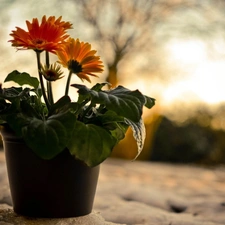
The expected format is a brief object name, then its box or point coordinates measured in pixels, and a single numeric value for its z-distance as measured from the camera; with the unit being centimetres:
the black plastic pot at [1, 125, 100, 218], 105
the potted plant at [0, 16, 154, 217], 98
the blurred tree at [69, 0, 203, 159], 495
